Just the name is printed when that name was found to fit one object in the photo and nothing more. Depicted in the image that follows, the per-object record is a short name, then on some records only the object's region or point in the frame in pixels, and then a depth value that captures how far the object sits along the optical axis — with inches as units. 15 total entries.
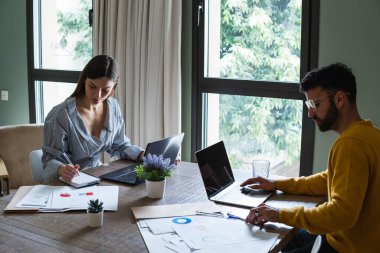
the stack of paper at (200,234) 56.4
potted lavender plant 74.7
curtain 126.3
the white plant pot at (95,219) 62.1
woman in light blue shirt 92.1
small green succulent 62.3
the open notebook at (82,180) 79.0
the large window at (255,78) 114.4
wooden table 56.2
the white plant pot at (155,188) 74.7
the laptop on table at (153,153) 83.1
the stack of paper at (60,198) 68.6
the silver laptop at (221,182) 73.6
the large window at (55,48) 158.4
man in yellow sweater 59.7
